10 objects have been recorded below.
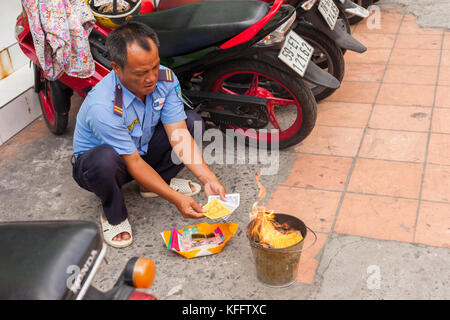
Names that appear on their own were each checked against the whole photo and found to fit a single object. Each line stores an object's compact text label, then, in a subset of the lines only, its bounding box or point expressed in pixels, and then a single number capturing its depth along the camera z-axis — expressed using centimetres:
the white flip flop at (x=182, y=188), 346
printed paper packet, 286
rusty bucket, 244
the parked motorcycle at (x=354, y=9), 451
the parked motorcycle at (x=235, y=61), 339
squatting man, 267
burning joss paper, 251
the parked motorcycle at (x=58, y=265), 155
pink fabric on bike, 324
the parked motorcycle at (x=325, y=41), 411
